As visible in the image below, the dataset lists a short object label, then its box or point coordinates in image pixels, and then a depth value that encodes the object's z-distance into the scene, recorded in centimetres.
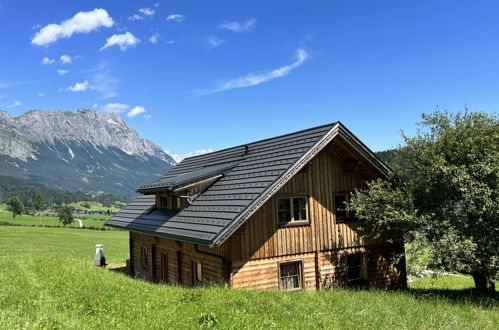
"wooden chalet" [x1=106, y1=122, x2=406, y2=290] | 1516
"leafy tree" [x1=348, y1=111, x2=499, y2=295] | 1476
